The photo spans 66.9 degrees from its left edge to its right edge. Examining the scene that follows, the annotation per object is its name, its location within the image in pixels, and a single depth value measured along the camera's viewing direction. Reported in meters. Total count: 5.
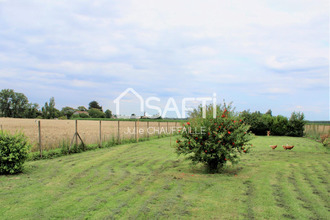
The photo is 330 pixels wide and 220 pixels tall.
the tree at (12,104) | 67.44
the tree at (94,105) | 88.50
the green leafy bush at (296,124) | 33.66
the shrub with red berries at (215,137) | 7.82
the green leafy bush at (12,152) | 8.01
